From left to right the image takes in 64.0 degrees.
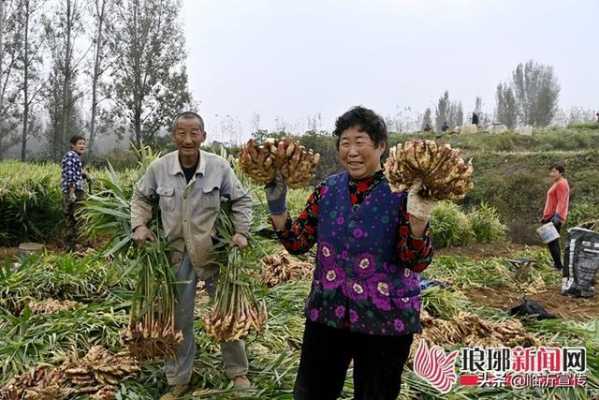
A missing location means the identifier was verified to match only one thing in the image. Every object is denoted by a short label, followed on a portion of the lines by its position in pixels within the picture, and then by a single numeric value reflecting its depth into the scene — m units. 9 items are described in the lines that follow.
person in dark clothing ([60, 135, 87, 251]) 6.21
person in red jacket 7.15
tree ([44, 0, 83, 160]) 16.30
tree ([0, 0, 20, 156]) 17.20
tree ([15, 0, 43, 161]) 17.16
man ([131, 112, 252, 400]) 2.54
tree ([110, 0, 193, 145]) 16.61
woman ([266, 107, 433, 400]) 1.70
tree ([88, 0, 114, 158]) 16.50
